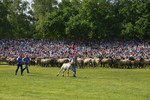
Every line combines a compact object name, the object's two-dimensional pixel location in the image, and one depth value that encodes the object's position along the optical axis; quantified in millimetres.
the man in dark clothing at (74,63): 30156
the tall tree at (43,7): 94000
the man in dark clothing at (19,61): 31562
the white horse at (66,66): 30695
